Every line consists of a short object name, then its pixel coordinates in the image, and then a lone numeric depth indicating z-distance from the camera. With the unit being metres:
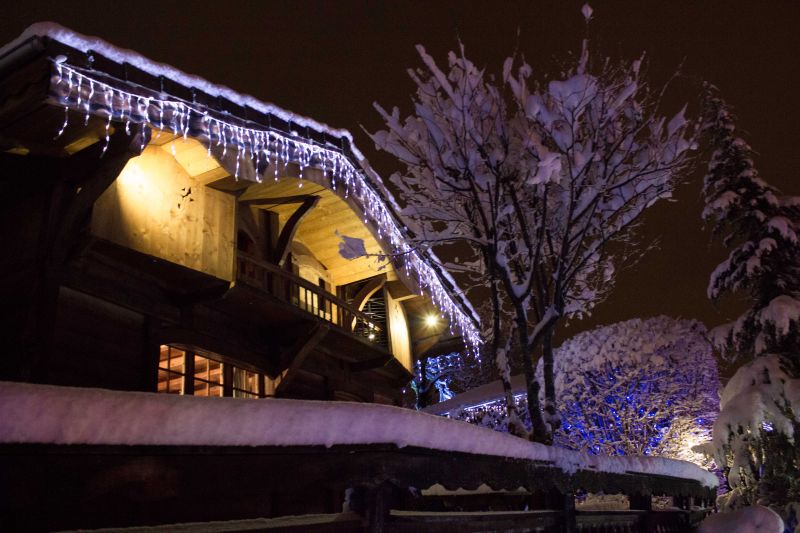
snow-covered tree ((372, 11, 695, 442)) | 9.91
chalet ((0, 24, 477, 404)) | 8.19
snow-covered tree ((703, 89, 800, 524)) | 13.83
